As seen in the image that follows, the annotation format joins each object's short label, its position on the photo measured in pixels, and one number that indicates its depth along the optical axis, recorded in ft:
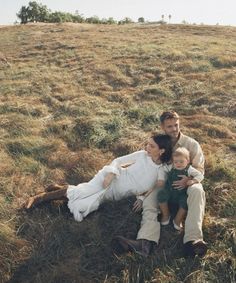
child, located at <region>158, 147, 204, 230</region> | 15.51
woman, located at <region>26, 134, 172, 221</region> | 16.57
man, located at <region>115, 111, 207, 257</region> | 14.08
